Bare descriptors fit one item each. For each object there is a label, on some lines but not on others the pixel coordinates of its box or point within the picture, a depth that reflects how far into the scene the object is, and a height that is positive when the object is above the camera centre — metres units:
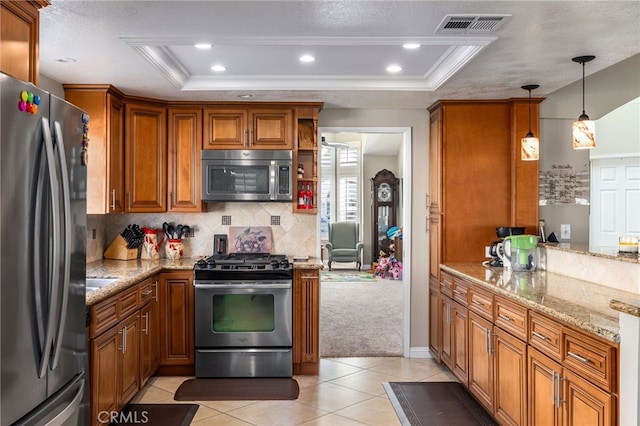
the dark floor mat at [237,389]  3.67 -1.36
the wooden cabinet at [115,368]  2.71 -0.94
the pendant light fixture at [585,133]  3.20 +0.51
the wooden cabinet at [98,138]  3.87 +0.58
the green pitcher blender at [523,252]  3.67 -0.29
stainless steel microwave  4.38 +0.34
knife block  4.40 -0.34
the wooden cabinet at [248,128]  4.43 +0.75
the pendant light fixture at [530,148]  3.75 +0.49
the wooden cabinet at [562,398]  1.94 -0.81
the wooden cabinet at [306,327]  4.12 -0.95
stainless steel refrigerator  1.65 -0.16
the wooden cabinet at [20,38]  1.89 +0.70
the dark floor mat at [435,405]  3.27 -1.36
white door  5.37 +0.16
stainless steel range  4.03 -0.89
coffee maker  3.96 -0.24
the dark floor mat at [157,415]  3.21 -1.36
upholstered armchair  10.30 -0.55
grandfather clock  10.34 +0.16
